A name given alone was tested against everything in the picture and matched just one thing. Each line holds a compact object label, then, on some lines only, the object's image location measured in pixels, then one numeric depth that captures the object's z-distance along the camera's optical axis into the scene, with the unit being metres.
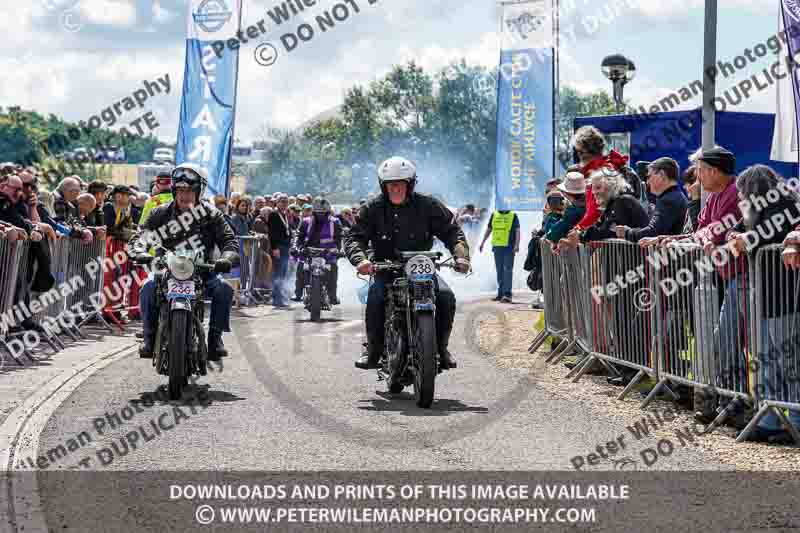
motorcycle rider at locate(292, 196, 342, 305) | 22.34
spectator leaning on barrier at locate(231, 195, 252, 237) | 23.73
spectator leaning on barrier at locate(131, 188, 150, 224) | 20.30
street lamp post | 23.42
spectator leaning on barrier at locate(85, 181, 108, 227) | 16.72
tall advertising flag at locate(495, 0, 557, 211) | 25.06
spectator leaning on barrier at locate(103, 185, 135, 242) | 17.47
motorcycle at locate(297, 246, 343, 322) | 19.61
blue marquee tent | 18.91
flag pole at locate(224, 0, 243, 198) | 22.44
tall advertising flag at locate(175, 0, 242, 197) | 22.42
